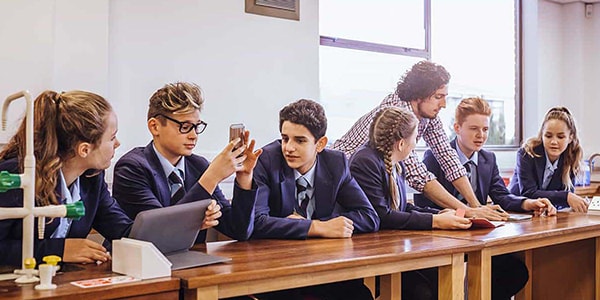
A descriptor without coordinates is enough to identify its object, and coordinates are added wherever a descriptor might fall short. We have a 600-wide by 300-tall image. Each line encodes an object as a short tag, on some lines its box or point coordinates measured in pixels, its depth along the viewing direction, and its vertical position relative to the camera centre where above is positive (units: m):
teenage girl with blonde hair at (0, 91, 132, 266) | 1.59 -0.02
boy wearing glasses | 1.96 -0.05
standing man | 2.92 +0.09
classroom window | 4.18 +0.72
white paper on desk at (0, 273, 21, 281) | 1.43 -0.28
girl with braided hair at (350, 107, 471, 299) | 2.46 -0.08
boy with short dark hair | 2.20 -0.12
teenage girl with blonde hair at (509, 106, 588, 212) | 3.43 -0.03
